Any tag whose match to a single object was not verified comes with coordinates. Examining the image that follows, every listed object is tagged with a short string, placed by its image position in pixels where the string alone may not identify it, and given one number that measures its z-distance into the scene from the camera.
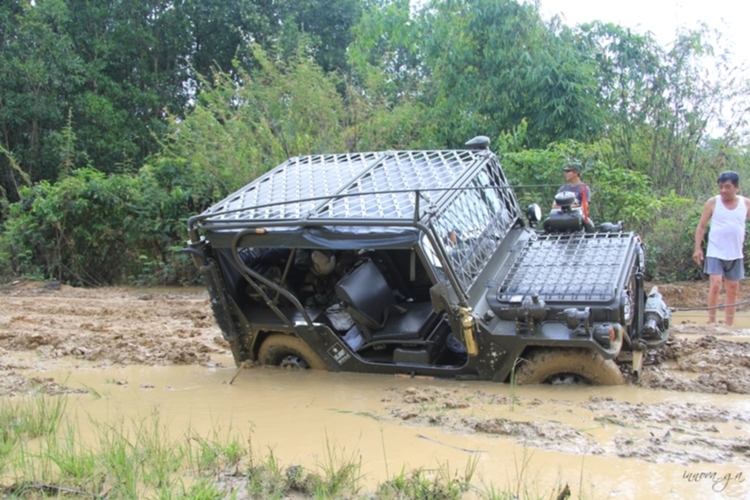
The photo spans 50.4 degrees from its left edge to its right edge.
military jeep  4.97
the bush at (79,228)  12.91
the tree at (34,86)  18.39
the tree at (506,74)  12.99
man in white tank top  7.30
